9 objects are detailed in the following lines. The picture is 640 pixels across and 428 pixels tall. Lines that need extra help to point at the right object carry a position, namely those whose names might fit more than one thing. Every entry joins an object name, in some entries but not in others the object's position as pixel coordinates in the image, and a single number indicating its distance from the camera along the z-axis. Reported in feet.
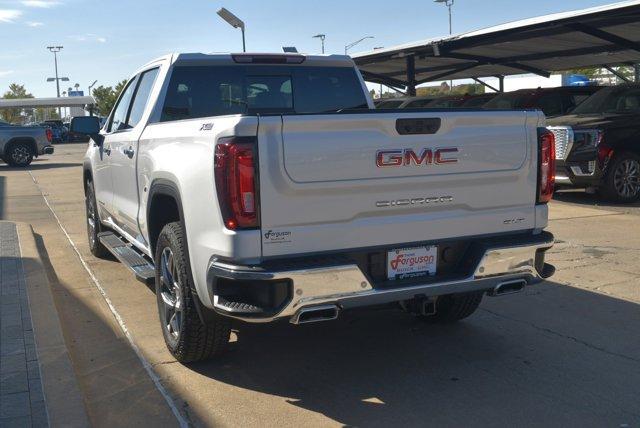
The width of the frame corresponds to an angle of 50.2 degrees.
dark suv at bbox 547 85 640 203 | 36.63
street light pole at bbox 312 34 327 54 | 195.29
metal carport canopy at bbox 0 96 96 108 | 144.77
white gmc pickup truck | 11.76
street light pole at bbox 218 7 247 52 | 58.59
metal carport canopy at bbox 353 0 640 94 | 45.32
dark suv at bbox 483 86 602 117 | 46.42
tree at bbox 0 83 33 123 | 344.49
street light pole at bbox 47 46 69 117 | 321.93
